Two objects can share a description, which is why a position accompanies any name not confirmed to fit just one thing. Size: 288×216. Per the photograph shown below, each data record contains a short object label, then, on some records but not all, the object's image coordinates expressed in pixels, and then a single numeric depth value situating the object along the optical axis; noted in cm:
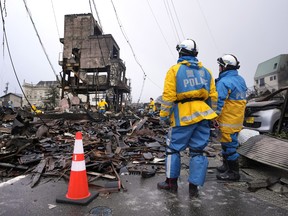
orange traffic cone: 271
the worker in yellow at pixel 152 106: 2240
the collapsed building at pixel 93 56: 3060
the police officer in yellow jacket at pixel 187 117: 303
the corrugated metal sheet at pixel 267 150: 332
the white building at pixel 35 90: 9731
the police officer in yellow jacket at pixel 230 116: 366
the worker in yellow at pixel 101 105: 2138
